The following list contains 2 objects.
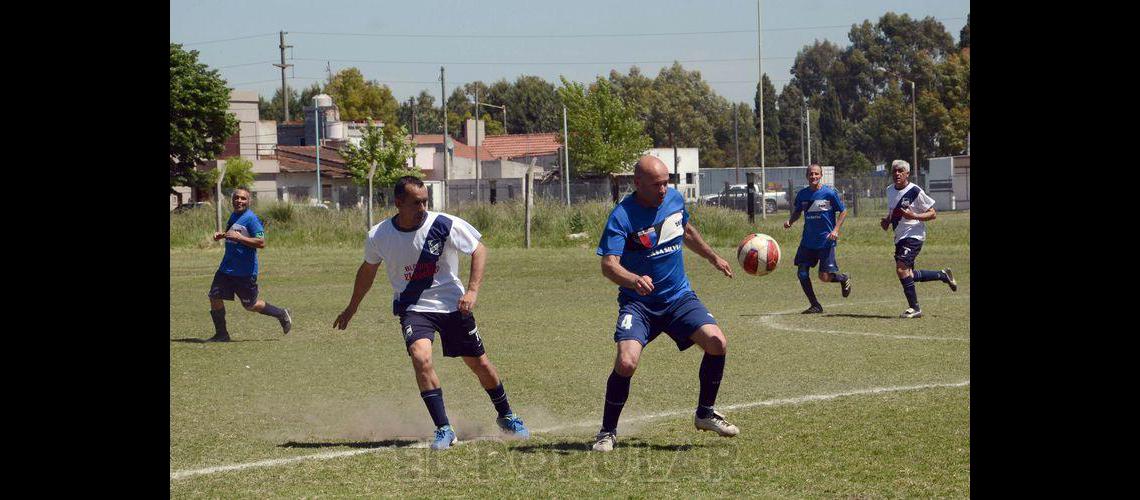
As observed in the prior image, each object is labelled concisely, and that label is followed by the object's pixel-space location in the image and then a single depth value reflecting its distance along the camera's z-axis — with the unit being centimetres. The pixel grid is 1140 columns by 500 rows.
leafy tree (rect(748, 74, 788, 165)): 12925
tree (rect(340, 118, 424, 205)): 7112
